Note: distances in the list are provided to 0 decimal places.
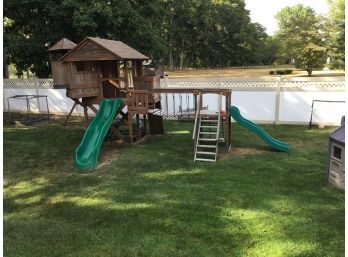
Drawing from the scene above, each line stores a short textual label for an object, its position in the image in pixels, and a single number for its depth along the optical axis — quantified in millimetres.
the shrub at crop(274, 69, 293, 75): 49081
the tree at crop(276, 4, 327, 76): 39562
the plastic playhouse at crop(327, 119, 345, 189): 7840
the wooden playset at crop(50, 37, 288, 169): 10969
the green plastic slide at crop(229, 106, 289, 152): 11362
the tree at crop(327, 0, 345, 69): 38625
